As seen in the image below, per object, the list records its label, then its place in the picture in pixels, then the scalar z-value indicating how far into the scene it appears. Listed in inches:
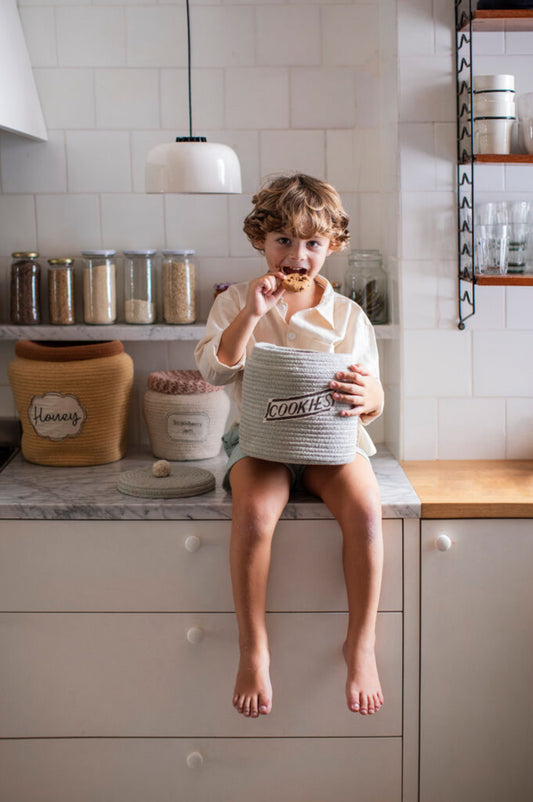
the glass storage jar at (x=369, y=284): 94.3
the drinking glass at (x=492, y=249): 85.4
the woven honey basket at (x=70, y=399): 92.2
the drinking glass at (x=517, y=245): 86.0
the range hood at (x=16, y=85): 86.4
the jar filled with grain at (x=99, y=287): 95.1
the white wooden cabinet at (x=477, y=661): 80.0
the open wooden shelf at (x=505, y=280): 83.2
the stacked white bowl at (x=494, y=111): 83.7
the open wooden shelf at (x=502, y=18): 82.3
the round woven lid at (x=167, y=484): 81.1
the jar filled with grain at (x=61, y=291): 95.8
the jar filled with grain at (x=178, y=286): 94.7
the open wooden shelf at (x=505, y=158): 82.7
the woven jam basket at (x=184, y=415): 93.0
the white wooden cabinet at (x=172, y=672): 80.1
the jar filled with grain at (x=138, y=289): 95.7
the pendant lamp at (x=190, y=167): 74.8
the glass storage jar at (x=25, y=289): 96.0
